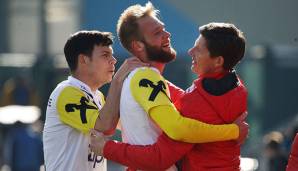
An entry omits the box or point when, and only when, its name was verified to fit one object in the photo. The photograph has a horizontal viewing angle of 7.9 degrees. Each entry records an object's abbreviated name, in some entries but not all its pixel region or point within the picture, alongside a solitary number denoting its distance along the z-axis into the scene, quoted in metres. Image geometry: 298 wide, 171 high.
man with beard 10.67
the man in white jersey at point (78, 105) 12.06
